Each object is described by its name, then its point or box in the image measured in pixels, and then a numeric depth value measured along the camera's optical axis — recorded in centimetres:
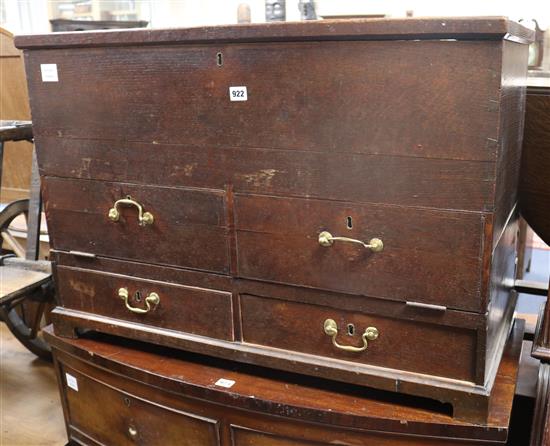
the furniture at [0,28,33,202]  270
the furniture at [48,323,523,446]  109
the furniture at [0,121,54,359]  185
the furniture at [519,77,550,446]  123
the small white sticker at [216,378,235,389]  123
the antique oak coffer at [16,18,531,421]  96
